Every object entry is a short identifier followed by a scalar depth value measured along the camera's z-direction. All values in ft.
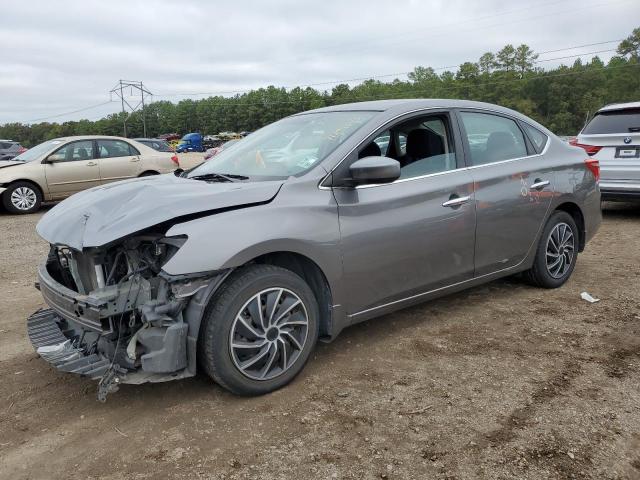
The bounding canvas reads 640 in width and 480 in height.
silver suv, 24.22
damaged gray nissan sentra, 9.06
